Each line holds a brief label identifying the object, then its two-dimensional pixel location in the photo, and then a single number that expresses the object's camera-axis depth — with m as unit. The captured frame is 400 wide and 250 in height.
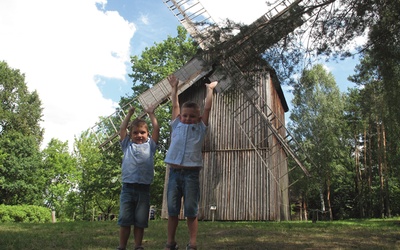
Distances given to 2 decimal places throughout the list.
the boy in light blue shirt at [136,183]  4.17
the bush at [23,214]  22.29
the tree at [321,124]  29.64
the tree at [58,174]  37.75
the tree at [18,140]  31.28
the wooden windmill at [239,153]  14.98
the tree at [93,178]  27.78
